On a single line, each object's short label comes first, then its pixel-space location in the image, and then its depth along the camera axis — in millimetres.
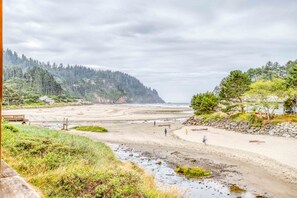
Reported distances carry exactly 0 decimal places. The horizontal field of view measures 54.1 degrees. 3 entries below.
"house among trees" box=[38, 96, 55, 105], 143000
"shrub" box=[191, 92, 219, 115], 66500
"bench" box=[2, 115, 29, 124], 51228
